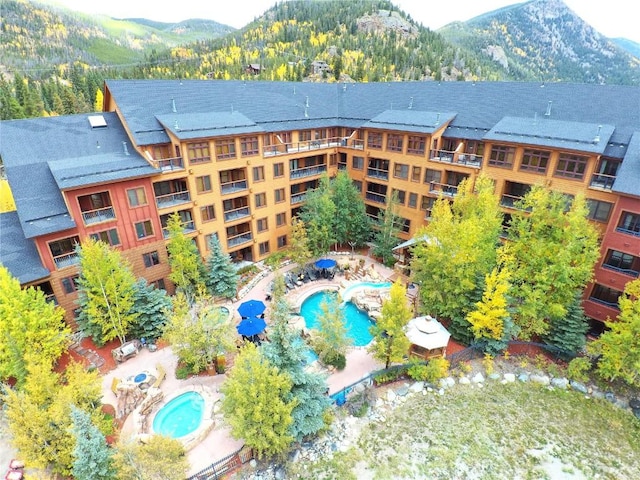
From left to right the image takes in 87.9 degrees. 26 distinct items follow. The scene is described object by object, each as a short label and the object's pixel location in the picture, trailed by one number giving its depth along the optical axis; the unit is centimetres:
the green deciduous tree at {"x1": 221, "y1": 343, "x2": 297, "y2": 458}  1427
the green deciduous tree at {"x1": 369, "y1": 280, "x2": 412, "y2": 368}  1970
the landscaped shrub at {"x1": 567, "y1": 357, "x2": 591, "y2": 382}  2120
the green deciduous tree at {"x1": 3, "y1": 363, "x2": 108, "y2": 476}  1430
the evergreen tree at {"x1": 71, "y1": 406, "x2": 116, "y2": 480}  1346
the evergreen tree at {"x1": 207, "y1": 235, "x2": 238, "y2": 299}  2855
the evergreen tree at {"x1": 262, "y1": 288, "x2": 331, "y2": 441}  1559
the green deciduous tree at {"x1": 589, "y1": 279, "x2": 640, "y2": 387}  1875
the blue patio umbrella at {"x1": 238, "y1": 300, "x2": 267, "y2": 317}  2509
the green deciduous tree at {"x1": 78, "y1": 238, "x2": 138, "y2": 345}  2094
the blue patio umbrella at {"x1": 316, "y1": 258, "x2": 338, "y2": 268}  3241
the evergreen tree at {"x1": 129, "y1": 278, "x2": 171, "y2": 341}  2378
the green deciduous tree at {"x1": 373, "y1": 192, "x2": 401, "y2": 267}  3319
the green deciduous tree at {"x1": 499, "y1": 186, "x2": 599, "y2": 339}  2098
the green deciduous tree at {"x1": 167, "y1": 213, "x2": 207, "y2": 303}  2623
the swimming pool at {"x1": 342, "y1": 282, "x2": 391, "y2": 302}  3076
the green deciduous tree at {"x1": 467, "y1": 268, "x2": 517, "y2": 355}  2067
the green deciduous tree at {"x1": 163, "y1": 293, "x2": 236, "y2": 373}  2020
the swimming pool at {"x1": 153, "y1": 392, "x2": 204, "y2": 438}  1802
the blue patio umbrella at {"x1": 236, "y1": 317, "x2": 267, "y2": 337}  2302
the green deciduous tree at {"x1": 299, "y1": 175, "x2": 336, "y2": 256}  3325
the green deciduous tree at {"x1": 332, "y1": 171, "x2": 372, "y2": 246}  3519
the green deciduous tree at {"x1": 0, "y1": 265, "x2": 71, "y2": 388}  1827
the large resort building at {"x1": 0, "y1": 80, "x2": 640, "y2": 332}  2331
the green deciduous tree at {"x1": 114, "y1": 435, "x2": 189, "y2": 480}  1334
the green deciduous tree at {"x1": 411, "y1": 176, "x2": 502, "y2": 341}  2228
